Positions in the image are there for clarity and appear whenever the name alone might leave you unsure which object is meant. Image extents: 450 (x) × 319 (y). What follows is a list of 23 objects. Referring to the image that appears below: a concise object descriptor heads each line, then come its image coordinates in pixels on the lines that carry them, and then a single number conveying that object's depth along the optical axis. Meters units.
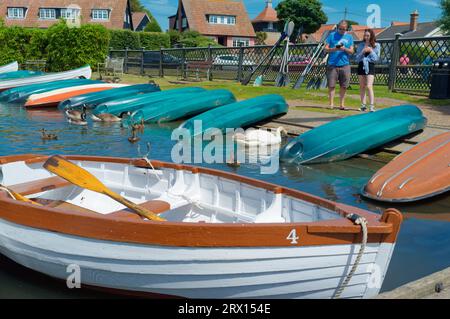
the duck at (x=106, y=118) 15.88
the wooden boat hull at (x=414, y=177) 7.78
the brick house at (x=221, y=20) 67.81
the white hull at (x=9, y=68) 27.97
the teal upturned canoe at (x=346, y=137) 10.43
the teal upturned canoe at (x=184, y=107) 15.79
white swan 12.23
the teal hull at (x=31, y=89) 20.69
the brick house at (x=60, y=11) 61.94
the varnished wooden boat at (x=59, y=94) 19.20
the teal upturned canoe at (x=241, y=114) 13.46
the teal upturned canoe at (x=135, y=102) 16.66
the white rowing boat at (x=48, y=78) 23.31
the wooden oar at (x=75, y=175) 5.53
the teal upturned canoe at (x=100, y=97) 18.41
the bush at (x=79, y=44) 28.92
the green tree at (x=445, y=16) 51.25
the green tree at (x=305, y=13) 88.06
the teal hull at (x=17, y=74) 24.56
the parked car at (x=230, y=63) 27.27
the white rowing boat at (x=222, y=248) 4.18
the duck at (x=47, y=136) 12.90
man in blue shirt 13.61
